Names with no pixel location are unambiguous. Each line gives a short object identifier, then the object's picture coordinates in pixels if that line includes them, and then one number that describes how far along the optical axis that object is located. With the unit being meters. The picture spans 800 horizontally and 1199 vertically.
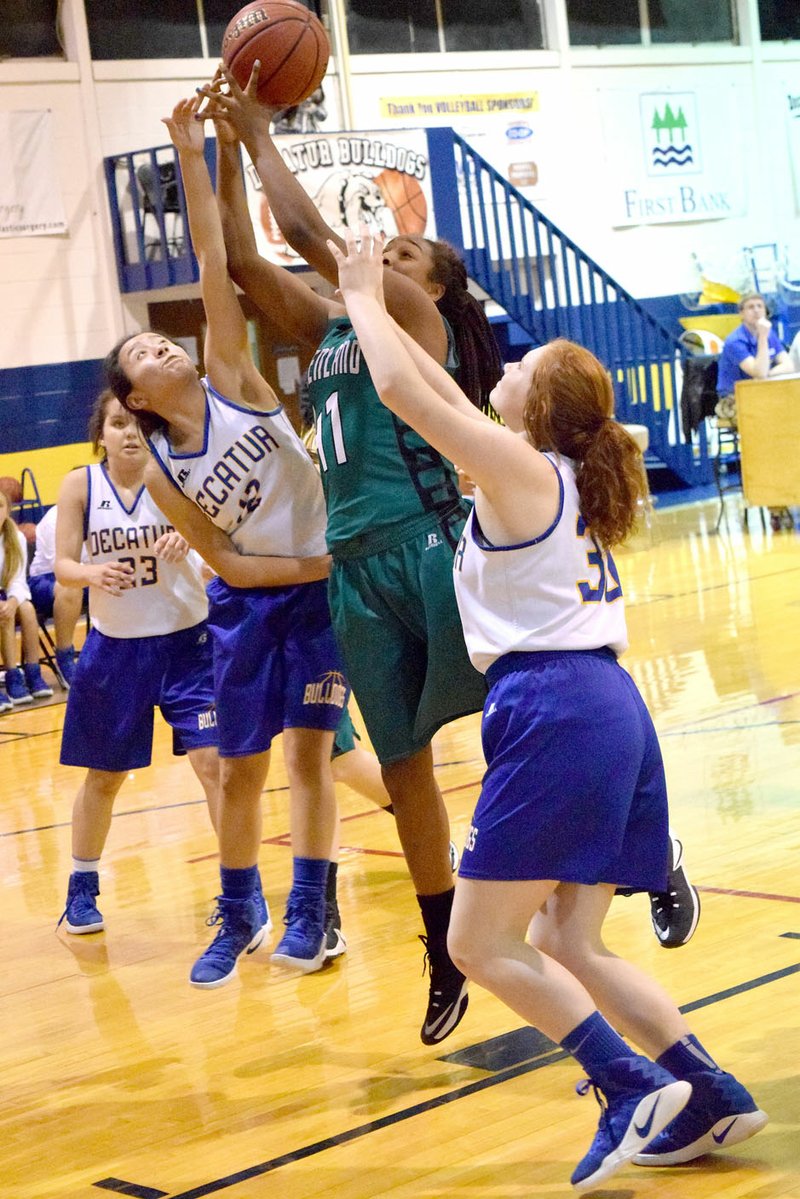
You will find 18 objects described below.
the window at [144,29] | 13.85
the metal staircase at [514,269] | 13.38
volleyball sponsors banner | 16.03
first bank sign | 17.47
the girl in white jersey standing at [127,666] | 4.58
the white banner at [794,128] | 18.94
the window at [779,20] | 18.84
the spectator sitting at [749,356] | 12.80
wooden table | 11.50
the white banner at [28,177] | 13.05
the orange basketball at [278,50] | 3.60
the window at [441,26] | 15.52
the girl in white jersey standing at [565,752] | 2.53
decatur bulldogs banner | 13.31
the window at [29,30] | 13.26
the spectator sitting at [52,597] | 9.20
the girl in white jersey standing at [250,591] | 3.86
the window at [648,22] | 17.23
